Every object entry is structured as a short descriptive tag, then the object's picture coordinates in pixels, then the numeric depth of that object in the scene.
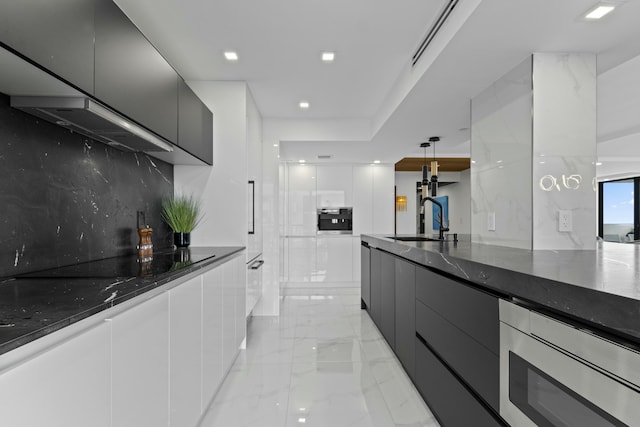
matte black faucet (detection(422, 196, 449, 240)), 3.33
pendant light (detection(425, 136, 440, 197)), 3.96
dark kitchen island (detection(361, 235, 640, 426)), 0.90
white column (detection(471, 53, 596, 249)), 2.31
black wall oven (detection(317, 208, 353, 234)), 6.50
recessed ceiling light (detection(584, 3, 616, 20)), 1.75
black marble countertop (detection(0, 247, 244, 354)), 0.79
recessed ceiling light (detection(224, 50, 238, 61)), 2.81
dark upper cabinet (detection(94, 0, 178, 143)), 1.56
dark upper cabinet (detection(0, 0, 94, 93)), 1.08
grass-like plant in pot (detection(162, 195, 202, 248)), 3.07
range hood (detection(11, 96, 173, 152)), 1.48
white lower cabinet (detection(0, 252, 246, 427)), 0.74
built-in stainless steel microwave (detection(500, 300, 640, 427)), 0.81
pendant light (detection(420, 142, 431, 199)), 3.82
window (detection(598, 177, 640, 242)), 7.99
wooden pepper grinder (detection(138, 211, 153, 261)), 2.23
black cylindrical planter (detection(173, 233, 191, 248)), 3.11
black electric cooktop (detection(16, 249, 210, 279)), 1.52
